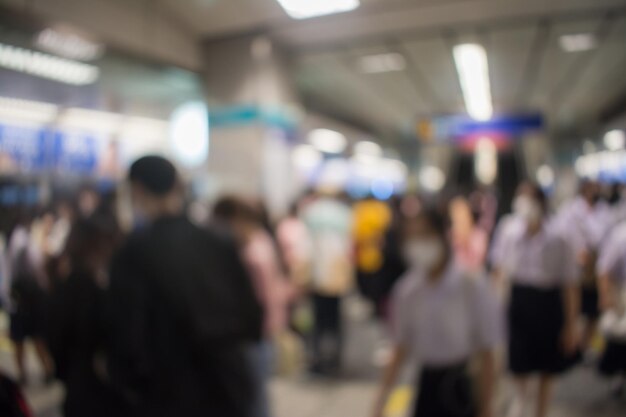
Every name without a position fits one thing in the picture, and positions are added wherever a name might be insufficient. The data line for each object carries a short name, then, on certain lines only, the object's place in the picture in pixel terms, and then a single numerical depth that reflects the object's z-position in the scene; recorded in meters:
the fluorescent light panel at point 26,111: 5.32
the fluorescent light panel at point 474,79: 7.14
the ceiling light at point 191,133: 6.83
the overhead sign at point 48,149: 5.31
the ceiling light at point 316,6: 4.97
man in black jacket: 1.57
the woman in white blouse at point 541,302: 3.23
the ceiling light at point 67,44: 4.66
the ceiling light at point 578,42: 6.52
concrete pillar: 6.27
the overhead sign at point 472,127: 11.56
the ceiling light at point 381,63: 7.28
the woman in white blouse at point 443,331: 1.96
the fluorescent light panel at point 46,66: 5.04
